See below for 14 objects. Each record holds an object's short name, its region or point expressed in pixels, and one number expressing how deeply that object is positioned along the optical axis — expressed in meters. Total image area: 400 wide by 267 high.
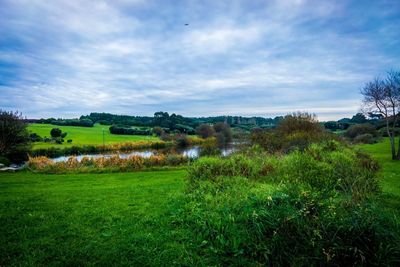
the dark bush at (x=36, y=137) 43.78
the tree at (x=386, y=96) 23.48
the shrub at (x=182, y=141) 57.29
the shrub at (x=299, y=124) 23.12
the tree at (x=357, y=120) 63.58
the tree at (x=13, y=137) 23.09
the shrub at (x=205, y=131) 65.39
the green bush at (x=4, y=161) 20.19
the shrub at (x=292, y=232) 3.55
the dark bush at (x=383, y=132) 49.46
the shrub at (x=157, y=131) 70.59
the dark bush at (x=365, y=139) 43.53
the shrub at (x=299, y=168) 7.94
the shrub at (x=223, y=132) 55.32
